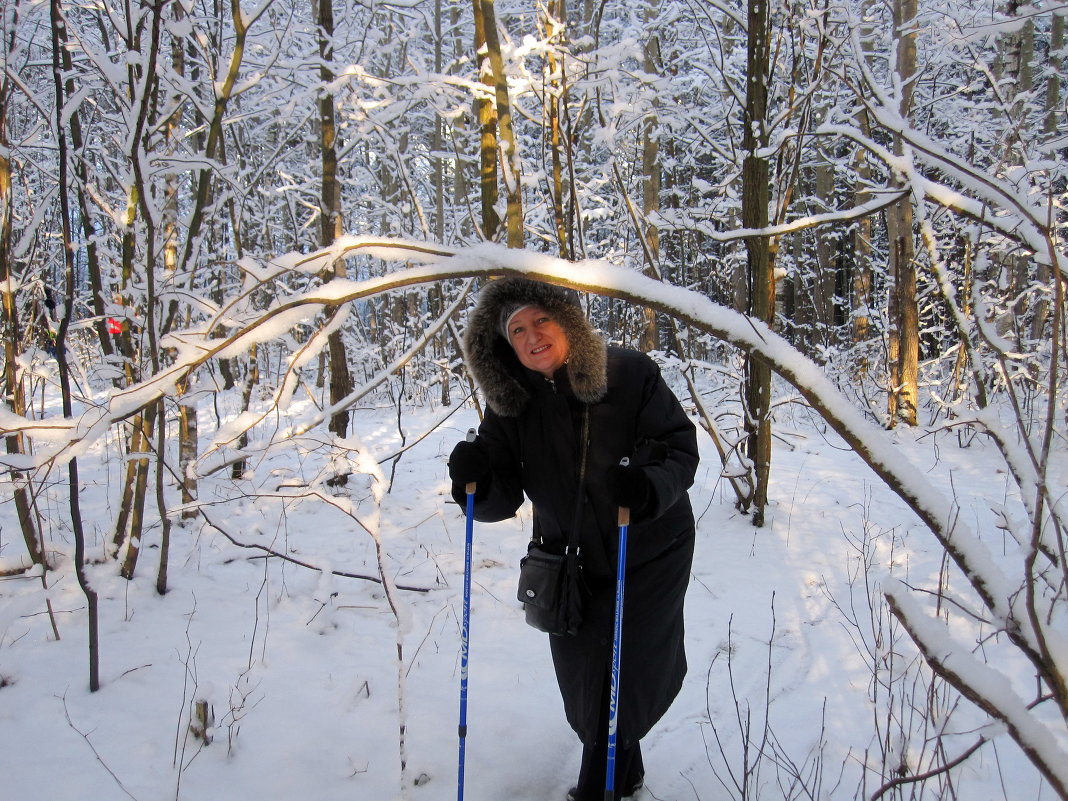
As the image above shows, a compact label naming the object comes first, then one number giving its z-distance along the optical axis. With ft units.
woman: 6.91
